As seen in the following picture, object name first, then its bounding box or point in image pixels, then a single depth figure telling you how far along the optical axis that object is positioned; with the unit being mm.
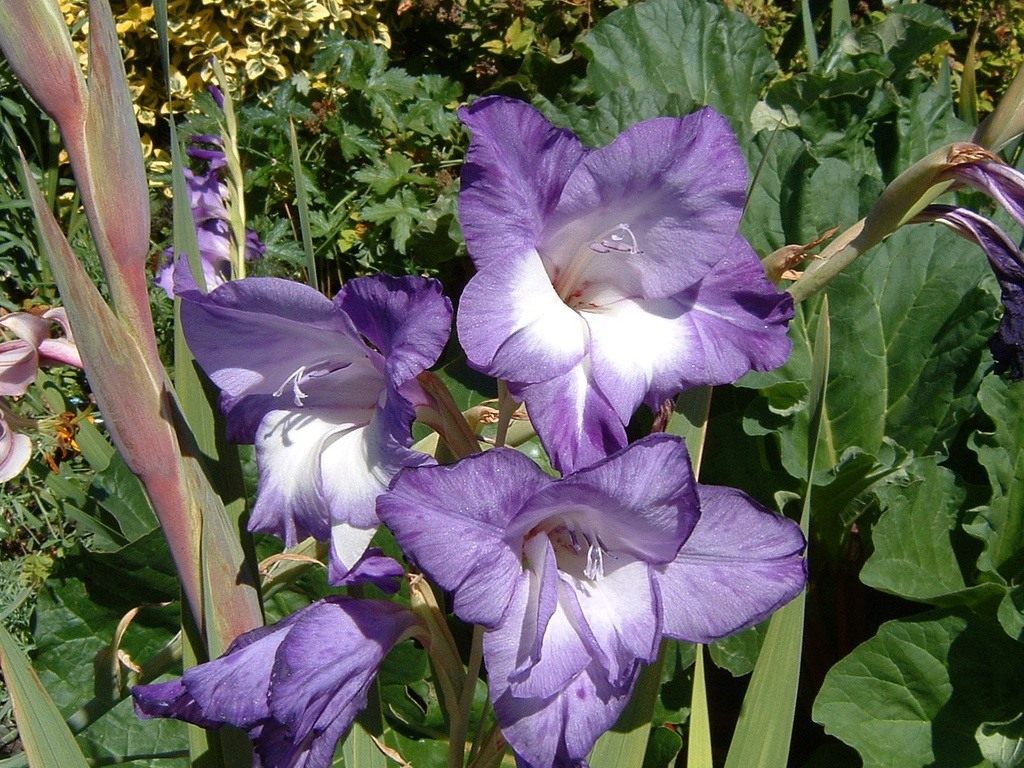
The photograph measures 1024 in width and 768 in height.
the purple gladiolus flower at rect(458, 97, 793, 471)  525
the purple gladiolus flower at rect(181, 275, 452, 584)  504
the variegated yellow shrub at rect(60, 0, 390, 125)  2926
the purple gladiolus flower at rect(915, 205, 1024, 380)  655
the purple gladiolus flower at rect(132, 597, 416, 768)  514
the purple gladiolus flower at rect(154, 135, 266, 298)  1104
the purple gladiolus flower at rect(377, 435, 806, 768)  504
